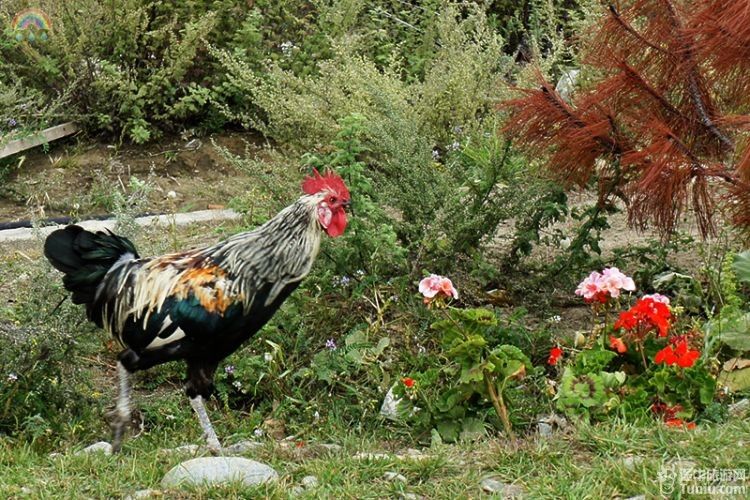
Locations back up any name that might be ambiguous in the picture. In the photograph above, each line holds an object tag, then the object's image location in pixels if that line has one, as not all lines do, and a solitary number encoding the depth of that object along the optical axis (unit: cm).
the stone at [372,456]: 398
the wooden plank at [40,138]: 798
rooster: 431
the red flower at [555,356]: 455
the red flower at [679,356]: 427
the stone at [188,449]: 425
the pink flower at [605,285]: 452
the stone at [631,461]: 371
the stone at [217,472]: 376
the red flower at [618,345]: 453
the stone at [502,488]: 367
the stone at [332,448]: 428
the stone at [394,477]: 379
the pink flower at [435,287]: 450
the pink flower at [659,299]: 442
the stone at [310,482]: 379
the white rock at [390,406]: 475
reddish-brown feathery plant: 457
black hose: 718
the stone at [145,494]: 371
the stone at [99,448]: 424
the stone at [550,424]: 438
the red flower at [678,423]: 414
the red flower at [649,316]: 438
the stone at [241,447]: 431
